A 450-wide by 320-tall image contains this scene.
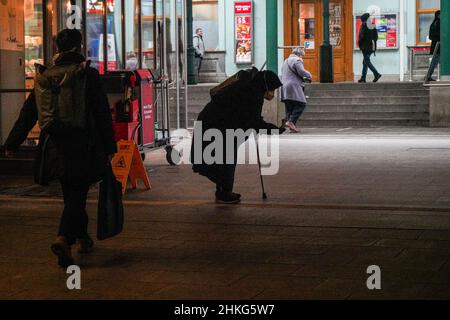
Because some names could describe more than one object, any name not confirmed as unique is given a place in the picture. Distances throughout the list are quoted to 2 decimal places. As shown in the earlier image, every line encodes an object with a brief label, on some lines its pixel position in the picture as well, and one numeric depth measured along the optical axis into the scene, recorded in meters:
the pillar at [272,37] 22.45
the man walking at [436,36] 22.30
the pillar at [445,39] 21.08
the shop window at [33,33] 13.39
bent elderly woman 10.35
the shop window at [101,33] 13.63
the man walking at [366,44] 24.41
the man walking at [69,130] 7.31
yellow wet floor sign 11.35
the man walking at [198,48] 27.80
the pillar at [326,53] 25.38
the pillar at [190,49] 26.11
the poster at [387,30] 26.89
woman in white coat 19.73
